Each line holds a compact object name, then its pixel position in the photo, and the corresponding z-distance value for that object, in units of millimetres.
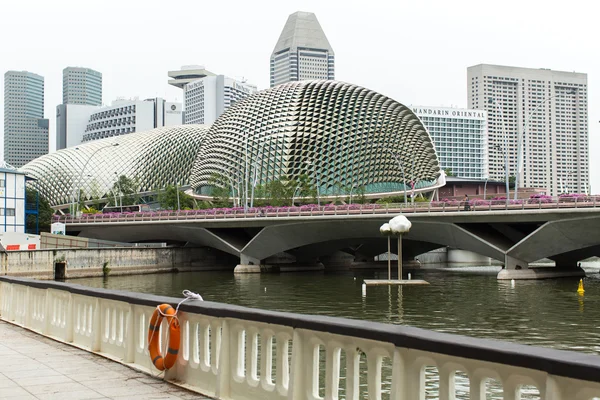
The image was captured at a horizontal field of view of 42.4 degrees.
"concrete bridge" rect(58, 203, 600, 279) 55594
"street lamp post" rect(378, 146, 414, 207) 126700
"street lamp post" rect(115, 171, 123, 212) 139650
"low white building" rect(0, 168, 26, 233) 70688
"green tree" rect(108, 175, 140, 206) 145250
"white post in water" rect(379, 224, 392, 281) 54634
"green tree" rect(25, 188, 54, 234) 96031
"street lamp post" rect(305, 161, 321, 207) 121650
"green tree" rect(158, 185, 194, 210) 126625
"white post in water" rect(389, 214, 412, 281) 52656
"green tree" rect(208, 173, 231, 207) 116881
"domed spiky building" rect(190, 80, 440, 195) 123250
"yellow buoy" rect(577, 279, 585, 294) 44188
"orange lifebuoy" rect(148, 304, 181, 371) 9698
